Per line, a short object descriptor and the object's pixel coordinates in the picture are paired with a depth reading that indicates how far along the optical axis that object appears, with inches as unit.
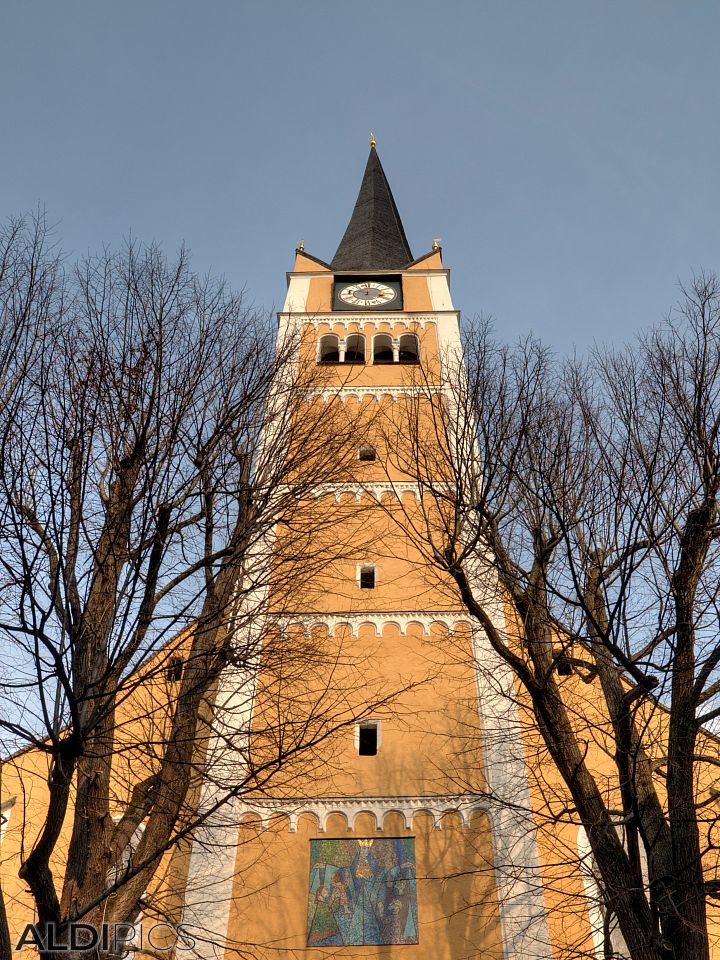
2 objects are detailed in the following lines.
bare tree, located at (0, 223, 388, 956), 249.0
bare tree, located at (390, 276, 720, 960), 260.5
